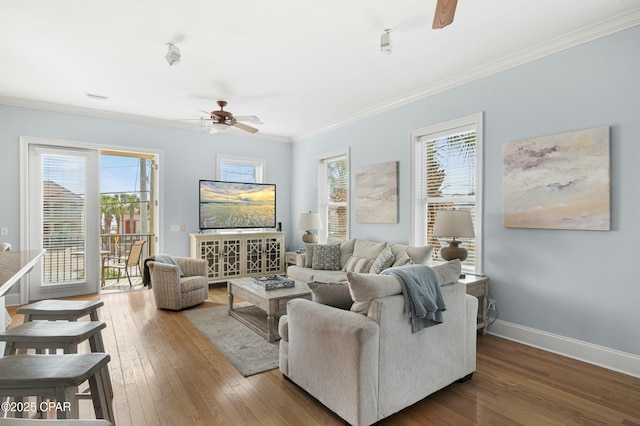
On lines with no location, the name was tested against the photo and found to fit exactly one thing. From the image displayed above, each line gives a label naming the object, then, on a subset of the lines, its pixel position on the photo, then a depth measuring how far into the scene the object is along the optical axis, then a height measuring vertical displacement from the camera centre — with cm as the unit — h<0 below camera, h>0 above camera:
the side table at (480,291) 339 -80
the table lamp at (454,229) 339 -17
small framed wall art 470 +28
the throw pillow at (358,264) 446 -70
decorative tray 375 -80
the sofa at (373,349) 193 -86
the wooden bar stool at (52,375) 119 -58
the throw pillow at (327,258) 490 -66
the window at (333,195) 579 +30
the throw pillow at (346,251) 495 -57
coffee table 342 -93
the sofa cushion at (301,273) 471 -88
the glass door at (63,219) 481 -10
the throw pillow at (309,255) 513 -65
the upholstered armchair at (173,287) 435 -98
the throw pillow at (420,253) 396 -48
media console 564 -70
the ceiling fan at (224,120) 427 +117
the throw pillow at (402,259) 395 -55
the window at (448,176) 374 +44
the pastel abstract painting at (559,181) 283 +28
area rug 289 -128
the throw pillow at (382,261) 407 -59
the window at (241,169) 629 +82
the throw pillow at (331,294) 231 -56
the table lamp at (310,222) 573 -17
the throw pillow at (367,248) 455 -50
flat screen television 588 +13
